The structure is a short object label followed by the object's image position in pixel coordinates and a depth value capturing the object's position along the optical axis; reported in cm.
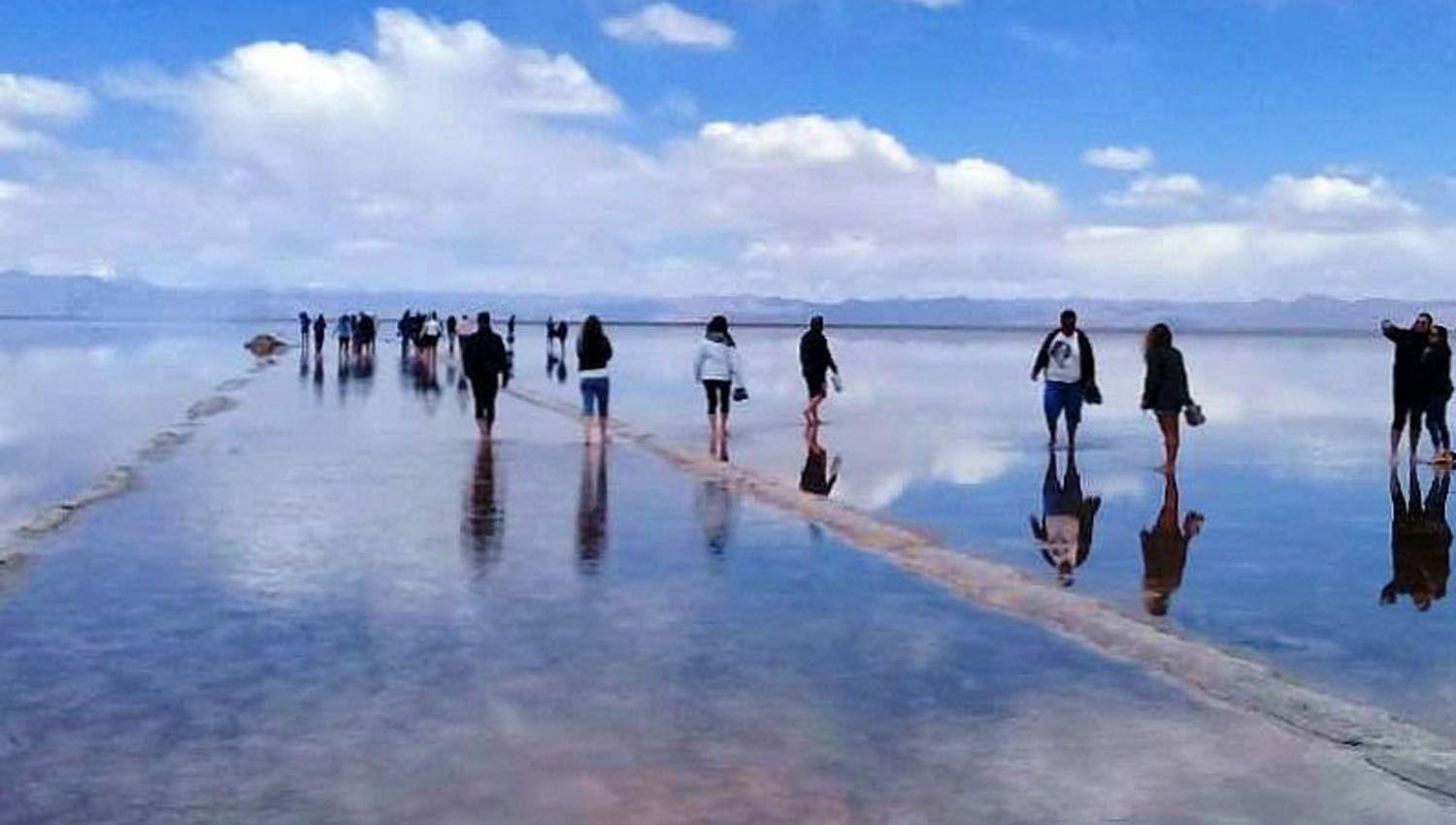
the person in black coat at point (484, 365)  2211
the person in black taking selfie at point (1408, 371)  1909
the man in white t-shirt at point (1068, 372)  1940
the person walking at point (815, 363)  2381
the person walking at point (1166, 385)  1847
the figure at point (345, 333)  6112
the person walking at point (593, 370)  2061
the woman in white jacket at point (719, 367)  2117
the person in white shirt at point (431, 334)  5275
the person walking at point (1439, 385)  1908
